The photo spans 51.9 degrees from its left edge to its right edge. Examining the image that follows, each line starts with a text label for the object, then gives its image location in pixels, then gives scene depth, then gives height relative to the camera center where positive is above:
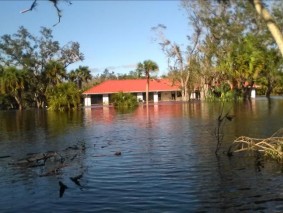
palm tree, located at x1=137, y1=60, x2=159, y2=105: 60.39 +7.08
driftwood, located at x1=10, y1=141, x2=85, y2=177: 11.30 -2.50
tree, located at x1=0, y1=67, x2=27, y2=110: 58.34 +5.12
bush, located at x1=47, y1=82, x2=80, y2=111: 52.30 +1.24
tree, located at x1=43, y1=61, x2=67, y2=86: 60.39 +6.69
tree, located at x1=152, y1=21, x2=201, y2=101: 62.99 +6.93
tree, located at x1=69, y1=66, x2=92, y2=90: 67.57 +6.67
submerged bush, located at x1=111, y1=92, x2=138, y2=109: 55.56 +0.29
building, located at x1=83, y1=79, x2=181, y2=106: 66.65 +2.57
